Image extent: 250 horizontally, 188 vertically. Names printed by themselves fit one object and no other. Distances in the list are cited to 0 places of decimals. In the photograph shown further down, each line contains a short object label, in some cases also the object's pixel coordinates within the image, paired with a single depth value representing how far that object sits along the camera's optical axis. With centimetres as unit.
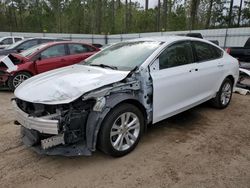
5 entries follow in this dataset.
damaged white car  233
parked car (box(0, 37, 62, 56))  747
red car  550
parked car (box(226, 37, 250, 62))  619
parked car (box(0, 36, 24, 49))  1138
